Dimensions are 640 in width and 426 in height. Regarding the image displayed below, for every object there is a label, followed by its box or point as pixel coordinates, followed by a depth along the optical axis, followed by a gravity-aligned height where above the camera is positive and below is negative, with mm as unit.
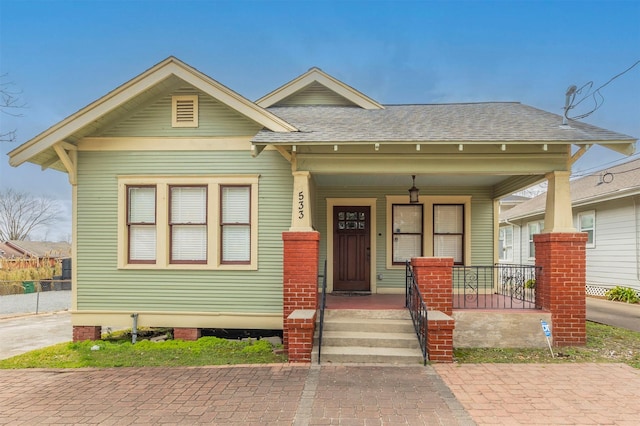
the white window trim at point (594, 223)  13922 +308
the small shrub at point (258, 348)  6750 -2172
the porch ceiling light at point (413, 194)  8544 +826
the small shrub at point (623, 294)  11852 -2066
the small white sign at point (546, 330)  6305 -1685
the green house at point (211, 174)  6930 +1087
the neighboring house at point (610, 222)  11922 +315
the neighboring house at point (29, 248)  35794 -2078
